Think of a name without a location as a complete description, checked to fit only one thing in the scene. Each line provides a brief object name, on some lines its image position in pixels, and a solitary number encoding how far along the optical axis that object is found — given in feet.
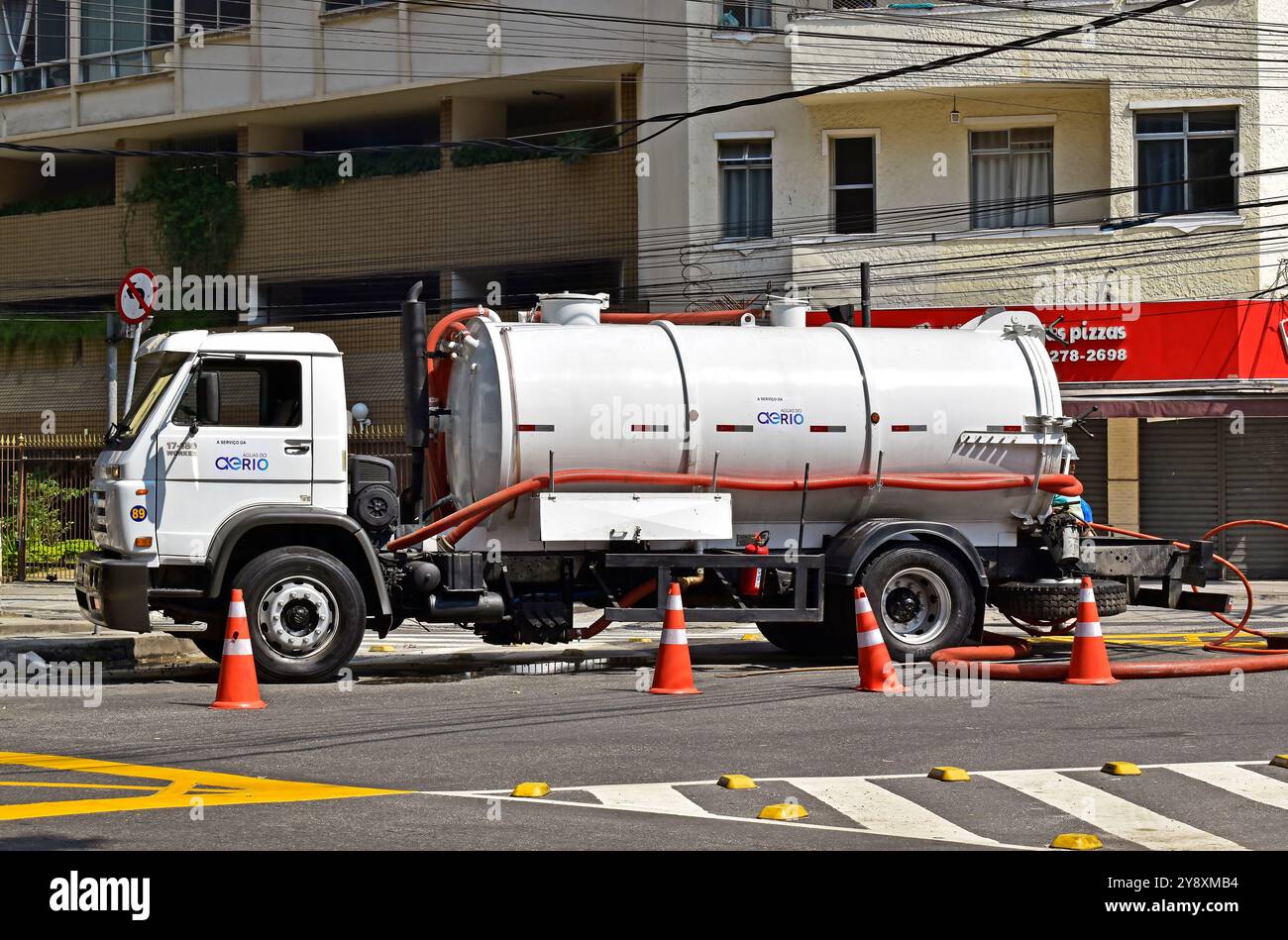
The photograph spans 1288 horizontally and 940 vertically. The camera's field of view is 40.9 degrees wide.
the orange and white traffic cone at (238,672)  38.60
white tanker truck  44.24
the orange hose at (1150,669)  43.57
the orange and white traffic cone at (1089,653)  42.55
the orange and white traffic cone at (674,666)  41.52
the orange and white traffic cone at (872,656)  41.06
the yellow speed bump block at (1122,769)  29.73
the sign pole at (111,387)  54.73
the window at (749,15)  98.58
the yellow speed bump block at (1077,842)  23.69
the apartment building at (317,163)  104.94
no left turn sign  58.44
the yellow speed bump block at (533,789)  27.60
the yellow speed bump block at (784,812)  25.93
